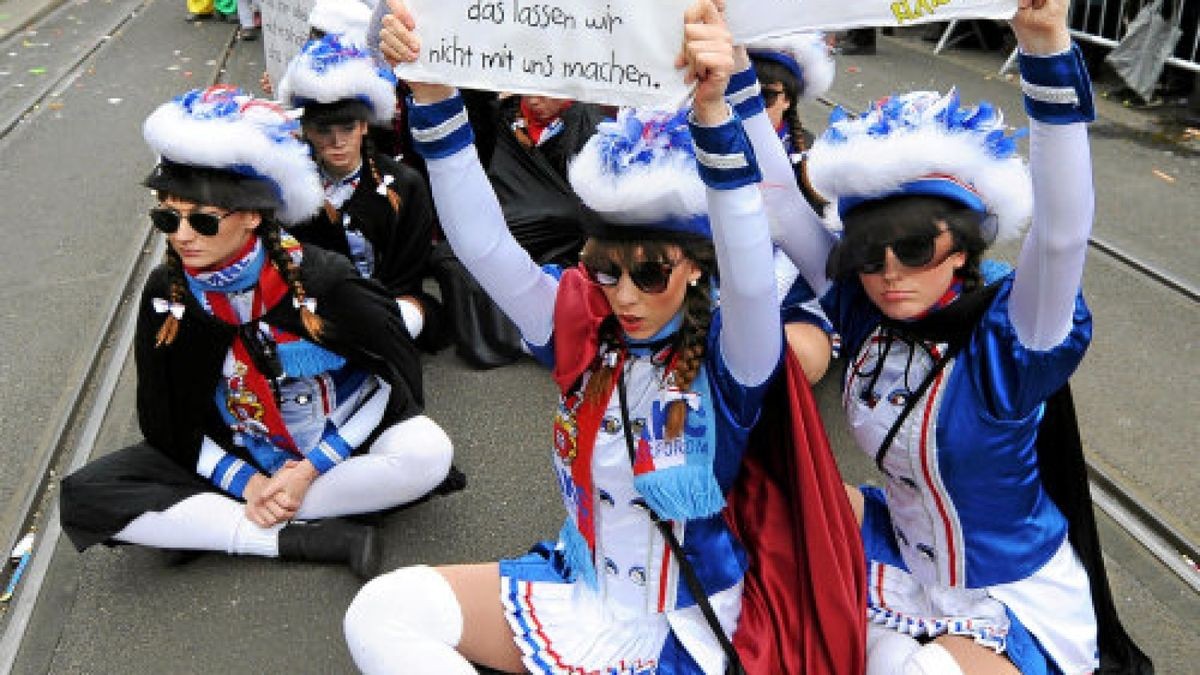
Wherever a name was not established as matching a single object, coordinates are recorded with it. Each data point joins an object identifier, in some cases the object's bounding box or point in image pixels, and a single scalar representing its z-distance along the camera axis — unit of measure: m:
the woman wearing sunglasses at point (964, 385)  1.99
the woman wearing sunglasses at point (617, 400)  1.97
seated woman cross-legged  2.88
